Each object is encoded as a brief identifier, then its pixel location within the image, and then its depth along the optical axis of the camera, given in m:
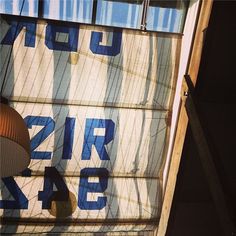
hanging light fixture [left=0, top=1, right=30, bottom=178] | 2.06
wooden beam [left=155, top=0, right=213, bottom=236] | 2.89
